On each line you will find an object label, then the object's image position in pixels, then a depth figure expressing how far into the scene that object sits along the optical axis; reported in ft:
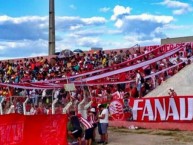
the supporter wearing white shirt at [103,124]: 53.16
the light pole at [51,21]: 167.43
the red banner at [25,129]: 44.32
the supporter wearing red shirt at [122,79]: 86.97
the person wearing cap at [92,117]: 52.97
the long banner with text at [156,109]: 65.00
